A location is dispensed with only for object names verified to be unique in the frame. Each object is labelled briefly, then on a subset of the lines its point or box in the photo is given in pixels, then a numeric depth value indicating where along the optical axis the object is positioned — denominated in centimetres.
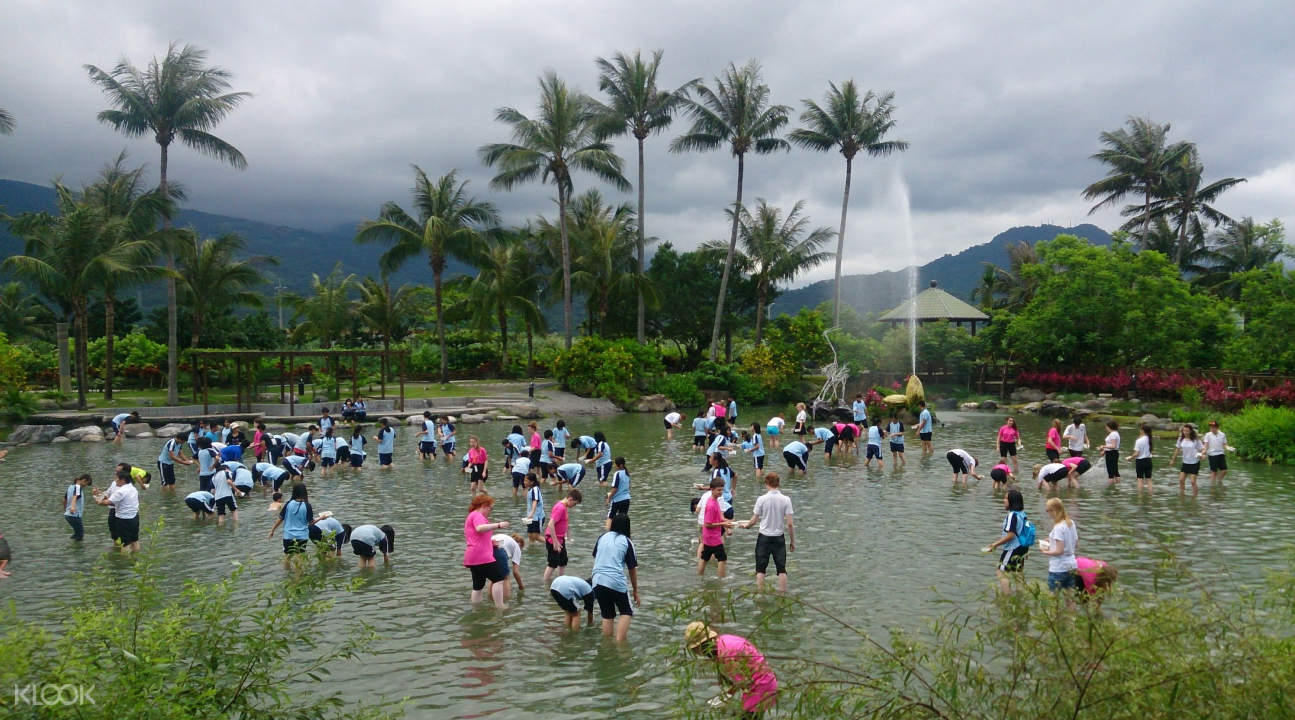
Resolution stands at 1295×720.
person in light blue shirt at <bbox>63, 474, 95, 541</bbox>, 1377
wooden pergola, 3197
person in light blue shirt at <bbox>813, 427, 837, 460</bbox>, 2366
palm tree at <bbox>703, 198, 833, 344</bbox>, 5438
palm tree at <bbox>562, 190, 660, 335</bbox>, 5053
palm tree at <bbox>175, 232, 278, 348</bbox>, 4516
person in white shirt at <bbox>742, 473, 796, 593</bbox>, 1077
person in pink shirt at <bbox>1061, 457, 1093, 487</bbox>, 1817
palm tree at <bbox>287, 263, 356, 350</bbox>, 5822
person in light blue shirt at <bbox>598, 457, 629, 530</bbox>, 1467
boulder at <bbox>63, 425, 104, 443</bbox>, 2897
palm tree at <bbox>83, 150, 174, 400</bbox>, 3520
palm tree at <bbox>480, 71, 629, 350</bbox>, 4547
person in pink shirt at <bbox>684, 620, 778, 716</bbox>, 437
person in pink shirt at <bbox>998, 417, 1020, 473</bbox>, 2123
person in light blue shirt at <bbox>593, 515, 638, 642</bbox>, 912
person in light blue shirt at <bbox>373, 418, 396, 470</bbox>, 2222
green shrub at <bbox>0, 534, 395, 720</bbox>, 435
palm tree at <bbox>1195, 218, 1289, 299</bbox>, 5434
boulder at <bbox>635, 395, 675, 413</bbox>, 4216
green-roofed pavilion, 5106
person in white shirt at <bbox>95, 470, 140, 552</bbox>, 1304
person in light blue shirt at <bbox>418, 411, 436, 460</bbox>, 2348
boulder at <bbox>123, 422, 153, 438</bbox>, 3021
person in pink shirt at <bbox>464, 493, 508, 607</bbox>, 1015
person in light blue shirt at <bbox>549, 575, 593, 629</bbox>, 950
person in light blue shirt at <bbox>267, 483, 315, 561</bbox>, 1211
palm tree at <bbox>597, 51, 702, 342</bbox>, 4831
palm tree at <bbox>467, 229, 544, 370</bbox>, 5128
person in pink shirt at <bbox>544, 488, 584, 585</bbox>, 1102
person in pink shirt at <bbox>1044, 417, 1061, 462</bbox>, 1986
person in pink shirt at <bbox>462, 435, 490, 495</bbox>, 1831
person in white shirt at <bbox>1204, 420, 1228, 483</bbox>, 1897
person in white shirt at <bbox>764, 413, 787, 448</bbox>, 2474
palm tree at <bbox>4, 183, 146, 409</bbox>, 3338
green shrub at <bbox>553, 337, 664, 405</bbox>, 4297
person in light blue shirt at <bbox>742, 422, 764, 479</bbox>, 2012
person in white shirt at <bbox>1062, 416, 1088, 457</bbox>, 2017
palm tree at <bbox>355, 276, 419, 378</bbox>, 5631
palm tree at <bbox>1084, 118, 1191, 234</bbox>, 5316
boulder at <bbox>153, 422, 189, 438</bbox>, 2938
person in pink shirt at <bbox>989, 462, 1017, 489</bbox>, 1769
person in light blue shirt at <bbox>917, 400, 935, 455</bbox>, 2466
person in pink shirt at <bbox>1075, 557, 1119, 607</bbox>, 534
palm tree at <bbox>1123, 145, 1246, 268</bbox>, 5300
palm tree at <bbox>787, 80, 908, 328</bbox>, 5216
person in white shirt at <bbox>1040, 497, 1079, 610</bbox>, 940
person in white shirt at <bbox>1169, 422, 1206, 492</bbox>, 1781
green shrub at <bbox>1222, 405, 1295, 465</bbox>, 2220
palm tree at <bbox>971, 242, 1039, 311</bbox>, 6186
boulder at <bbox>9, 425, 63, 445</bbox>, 2864
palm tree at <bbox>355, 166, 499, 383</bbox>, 4759
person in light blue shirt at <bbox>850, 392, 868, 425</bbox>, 2770
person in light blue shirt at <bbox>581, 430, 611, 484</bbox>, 1883
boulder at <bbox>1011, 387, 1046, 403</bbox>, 4369
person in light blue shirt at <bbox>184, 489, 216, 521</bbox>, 1554
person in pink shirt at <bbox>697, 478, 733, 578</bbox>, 1135
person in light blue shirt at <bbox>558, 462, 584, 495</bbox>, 1662
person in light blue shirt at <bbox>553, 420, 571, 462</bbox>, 2104
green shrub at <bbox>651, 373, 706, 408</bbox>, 4422
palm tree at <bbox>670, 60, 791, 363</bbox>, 4994
